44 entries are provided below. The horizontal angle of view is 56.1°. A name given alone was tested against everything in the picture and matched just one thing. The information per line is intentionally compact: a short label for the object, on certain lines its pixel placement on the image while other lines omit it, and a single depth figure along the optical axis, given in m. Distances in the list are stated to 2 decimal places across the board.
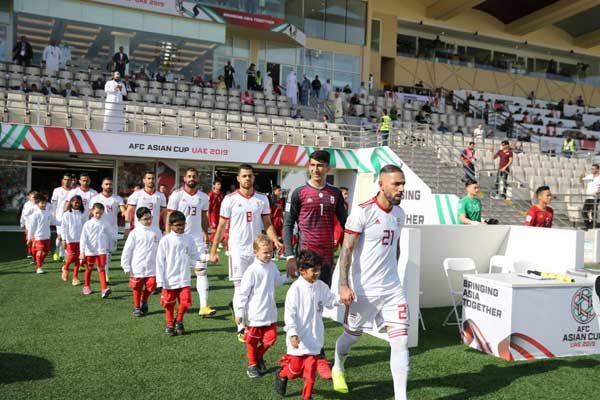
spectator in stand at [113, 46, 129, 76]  22.47
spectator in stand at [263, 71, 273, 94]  27.70
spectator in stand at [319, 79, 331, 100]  29.38
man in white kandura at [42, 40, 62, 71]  22.33
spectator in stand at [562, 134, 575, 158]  26.28
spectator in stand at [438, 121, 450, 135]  26.76
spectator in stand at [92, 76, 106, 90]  21.97
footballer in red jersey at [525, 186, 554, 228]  8.64
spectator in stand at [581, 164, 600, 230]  16.27
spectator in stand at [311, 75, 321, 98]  28.88
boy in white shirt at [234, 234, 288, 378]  5.07
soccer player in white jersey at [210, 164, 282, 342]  6.43
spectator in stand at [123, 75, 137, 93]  22.18
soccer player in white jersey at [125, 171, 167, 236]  9.16
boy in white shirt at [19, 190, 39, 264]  11.74
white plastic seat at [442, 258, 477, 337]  7.26
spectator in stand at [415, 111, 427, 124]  28.09
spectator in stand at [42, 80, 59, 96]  20.12
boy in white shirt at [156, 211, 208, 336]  6.52
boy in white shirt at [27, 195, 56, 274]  11.04
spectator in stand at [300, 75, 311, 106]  28.62
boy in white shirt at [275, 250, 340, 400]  4.43
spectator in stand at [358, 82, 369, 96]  30.76
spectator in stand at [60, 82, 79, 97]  20.47
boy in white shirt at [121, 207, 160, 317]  7.48
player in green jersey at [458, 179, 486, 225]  9.02
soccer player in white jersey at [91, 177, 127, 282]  10.16
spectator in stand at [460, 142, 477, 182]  17.60
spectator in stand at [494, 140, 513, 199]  17.17
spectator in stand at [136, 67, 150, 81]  23.46
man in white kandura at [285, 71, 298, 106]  27.58
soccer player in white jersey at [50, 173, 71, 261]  12.14
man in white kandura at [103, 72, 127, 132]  18.03
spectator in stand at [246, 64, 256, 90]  26.48
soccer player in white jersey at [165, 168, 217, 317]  8.26
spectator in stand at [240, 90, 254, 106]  24.16
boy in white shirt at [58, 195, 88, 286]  9.88
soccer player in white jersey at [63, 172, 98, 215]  11.01
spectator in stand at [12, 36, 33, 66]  21.80
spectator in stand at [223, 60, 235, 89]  25.77
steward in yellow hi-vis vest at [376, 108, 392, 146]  21.02
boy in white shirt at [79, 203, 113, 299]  8.83
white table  6.03
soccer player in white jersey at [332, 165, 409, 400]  4.50
